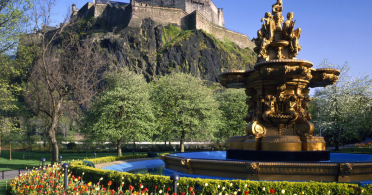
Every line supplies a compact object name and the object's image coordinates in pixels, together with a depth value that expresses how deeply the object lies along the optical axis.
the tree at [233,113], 45.22
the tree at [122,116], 31.30
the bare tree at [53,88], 24.58
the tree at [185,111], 36.50
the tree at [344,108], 36.38
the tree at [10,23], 21.17
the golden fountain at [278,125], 10.40
